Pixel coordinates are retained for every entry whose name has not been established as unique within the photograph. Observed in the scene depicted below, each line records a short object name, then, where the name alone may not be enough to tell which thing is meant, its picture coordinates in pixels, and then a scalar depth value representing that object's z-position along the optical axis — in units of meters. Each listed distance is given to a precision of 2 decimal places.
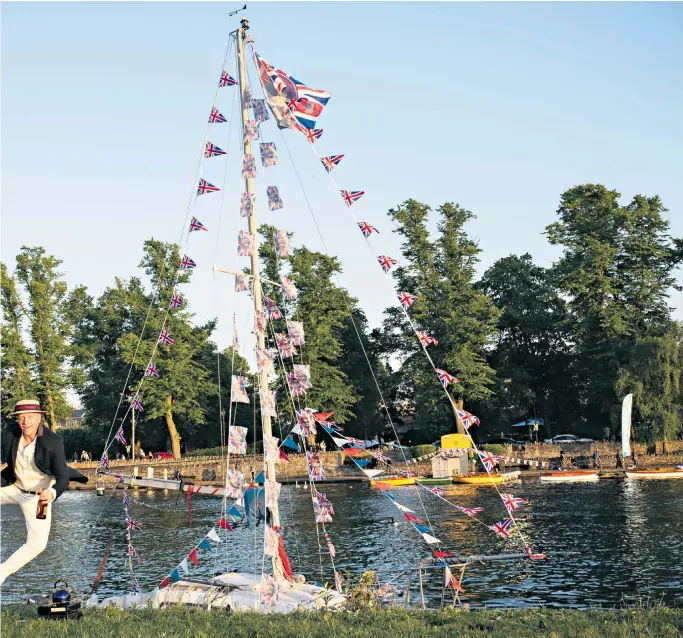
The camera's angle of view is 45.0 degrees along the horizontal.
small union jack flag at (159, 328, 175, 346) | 27.53
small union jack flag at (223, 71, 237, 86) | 23.58
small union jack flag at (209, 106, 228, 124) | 23.97
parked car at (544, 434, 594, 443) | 87.34
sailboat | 21.42
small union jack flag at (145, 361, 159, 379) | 25.35
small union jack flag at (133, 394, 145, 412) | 27.11
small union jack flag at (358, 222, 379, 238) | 21.92
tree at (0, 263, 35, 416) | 82.56
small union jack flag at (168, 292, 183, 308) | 25.88
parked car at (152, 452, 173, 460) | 87.56
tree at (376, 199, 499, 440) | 80.62
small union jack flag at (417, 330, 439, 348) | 21.78
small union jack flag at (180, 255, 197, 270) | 25.33
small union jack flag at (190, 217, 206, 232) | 24.84
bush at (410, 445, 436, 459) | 79.90
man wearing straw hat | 10.61
